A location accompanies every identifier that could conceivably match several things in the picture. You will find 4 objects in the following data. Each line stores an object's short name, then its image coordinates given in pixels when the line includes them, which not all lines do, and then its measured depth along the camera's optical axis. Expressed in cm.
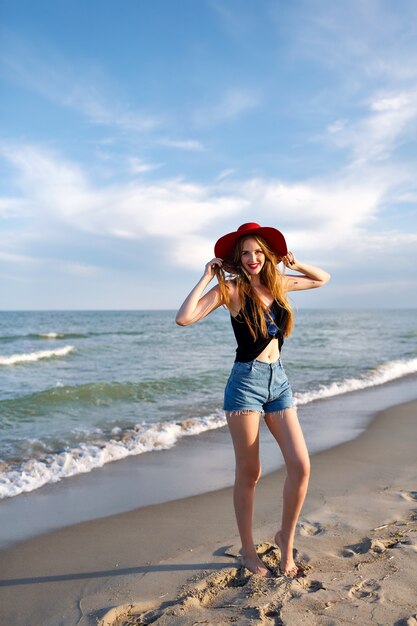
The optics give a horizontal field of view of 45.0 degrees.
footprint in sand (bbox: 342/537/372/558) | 376
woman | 338
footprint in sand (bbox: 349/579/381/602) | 301
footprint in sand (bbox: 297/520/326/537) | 417
